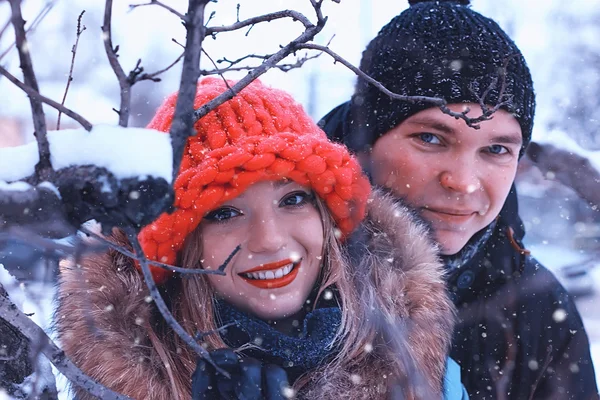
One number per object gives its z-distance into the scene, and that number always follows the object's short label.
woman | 0.90
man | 1.06
